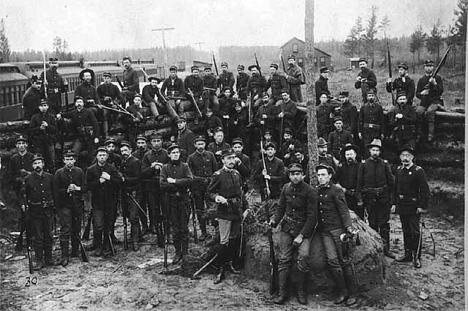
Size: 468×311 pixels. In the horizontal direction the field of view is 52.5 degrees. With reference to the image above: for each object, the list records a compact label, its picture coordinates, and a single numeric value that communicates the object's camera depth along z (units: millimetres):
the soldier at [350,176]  9469
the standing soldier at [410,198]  8477
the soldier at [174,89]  13922
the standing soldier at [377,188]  9086
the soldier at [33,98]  11836
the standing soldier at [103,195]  9312
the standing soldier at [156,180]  9875
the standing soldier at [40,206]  8773
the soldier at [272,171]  10117
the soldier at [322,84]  13516
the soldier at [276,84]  13498
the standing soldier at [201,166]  10000
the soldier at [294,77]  14203
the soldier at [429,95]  11914
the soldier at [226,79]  15188
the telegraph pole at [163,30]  34394
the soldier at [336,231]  7344
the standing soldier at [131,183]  9820
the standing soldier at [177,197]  8883
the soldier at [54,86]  12562
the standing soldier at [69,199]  9086
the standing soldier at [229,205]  8430
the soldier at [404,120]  11398
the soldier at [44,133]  11266
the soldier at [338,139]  10930
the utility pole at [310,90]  8312
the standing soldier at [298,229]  7371
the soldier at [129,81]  13945
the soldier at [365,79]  12893
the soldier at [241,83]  15711
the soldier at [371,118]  11398
